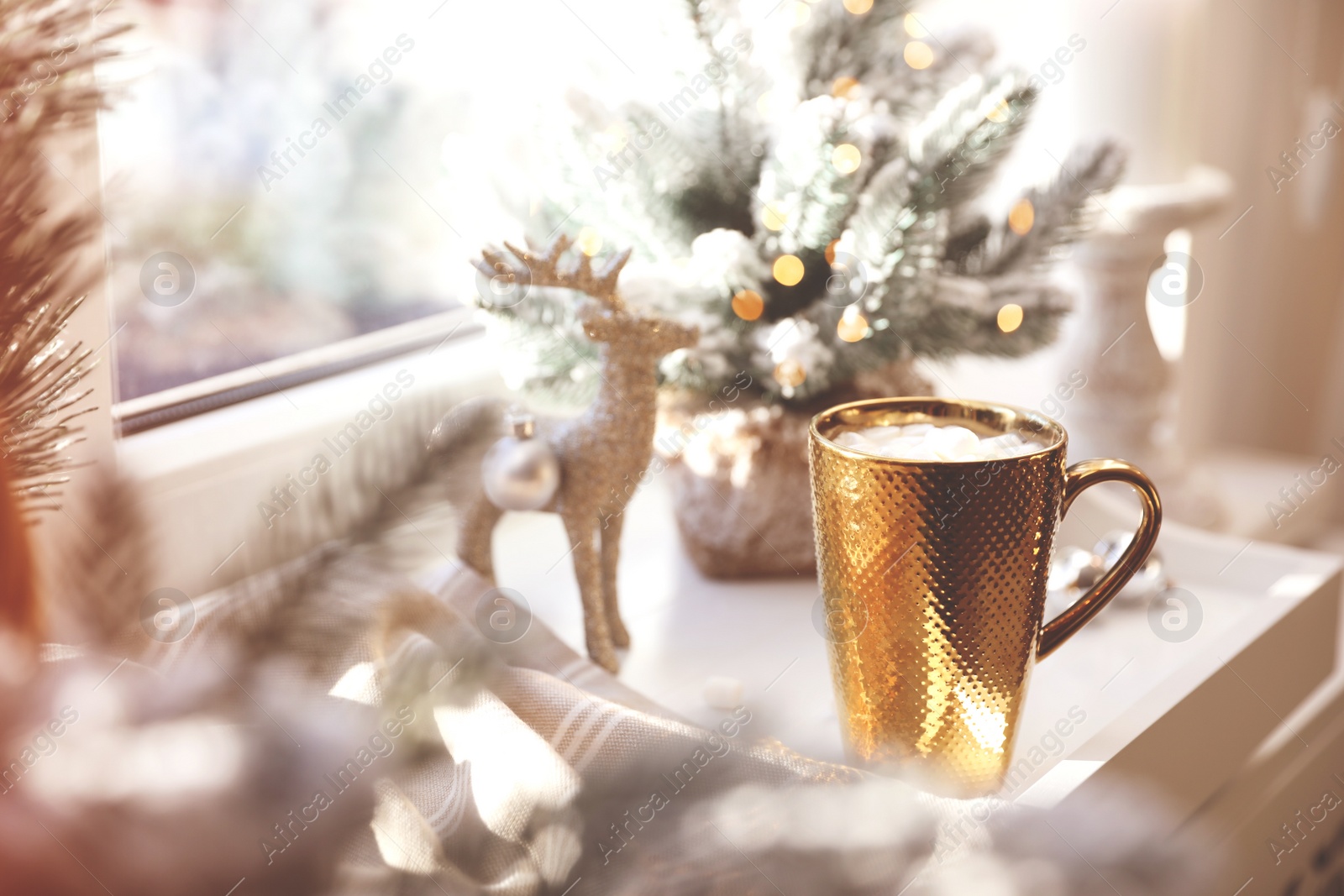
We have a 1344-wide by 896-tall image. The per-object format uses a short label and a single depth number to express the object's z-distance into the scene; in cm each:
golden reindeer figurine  60
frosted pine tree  65
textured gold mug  44
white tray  56
